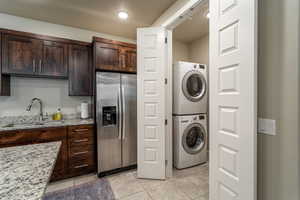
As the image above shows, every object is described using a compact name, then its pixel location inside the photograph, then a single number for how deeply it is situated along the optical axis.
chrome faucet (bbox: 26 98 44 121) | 2.52
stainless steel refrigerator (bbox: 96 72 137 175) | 2.37
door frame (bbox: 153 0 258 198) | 1.87
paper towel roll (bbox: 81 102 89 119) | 2.71
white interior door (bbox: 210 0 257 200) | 1.00
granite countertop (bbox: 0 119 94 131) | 1.98
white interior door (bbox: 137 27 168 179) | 2.21
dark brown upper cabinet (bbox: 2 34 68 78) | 2.15
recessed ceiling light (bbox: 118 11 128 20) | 2.40
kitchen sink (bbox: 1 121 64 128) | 2.07
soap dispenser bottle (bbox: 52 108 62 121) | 2.62
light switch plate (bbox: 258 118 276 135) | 1.03
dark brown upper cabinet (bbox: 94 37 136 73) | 2.36
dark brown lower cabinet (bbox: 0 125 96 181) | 2.02
